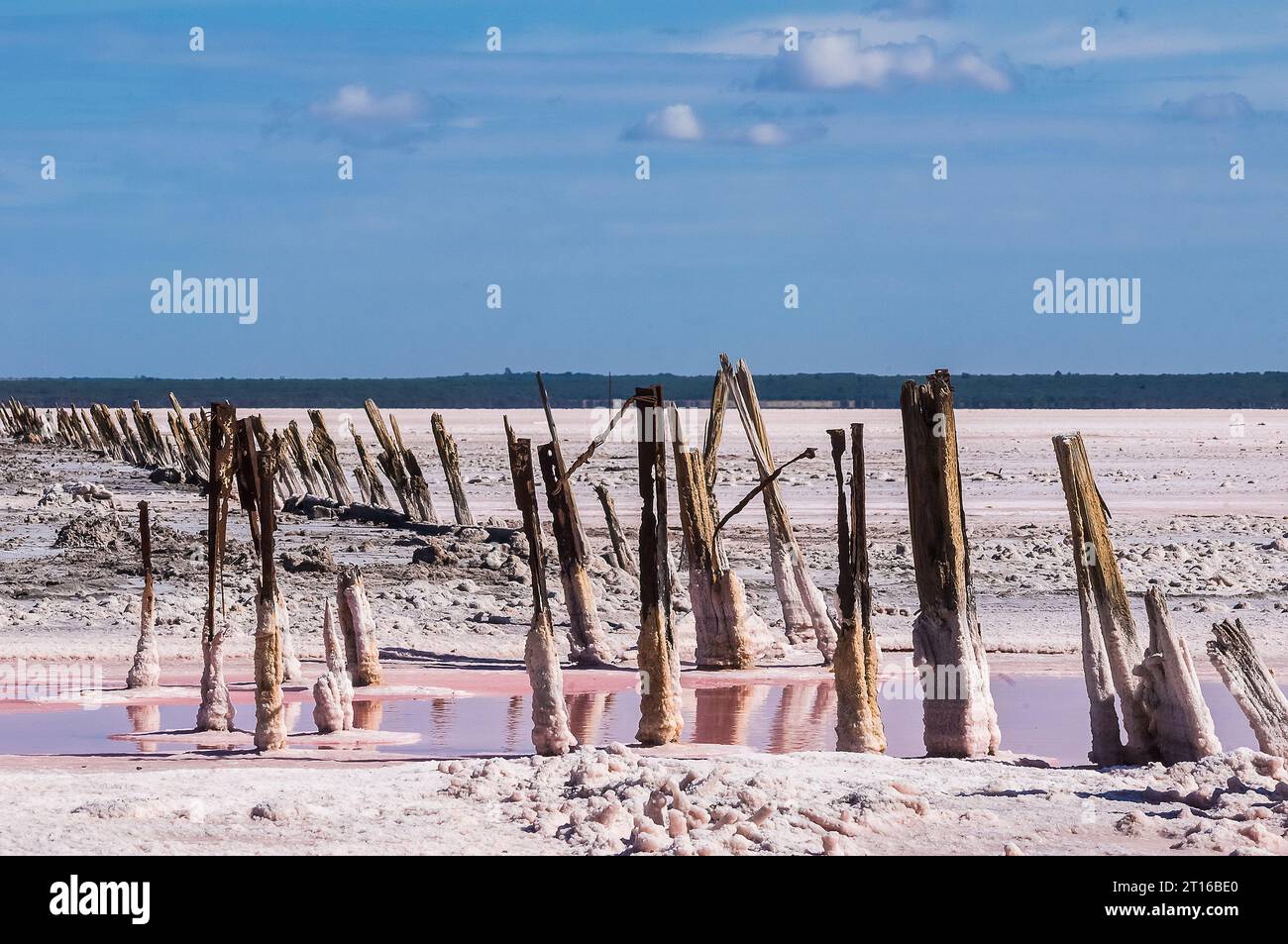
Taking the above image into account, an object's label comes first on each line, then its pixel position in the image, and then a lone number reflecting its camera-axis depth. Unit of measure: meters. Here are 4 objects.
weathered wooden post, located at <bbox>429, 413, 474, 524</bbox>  24.61
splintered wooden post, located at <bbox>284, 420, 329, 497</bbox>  30.02
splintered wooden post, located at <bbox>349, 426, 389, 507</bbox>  27.52
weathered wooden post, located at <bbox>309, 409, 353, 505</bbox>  28.54
